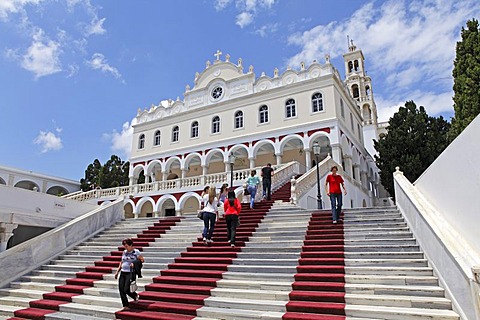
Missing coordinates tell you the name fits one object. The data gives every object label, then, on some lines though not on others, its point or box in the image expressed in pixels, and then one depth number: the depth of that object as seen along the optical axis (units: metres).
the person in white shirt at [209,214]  8.45
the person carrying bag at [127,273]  5.86
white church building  21.84
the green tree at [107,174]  33.25
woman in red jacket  8.07
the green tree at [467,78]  11.68
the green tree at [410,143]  21.86
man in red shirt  8.52
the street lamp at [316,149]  12.81
